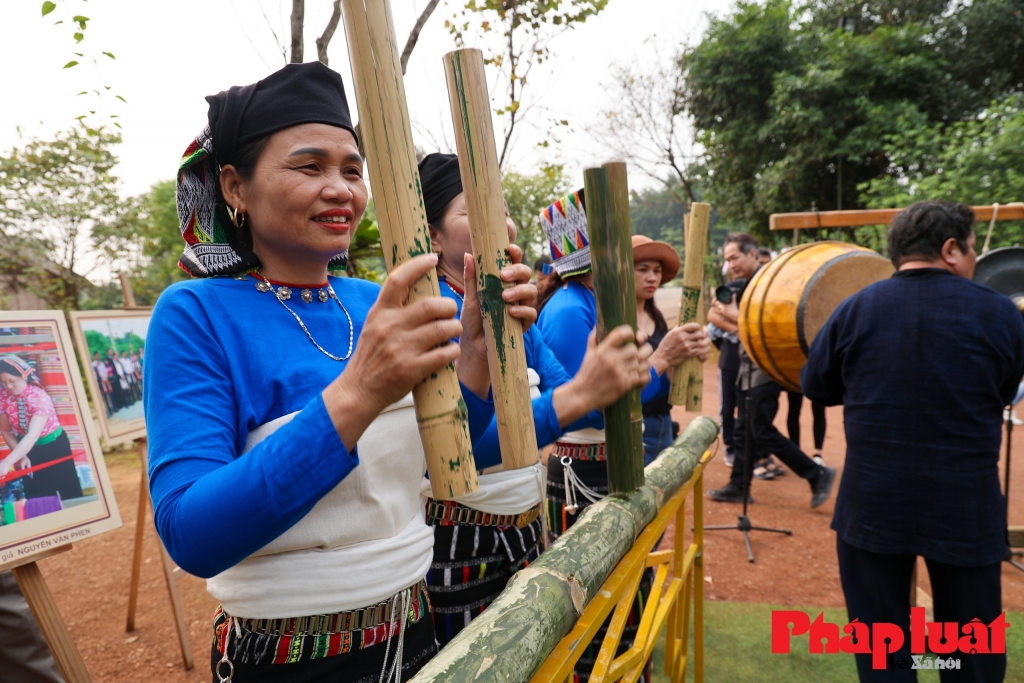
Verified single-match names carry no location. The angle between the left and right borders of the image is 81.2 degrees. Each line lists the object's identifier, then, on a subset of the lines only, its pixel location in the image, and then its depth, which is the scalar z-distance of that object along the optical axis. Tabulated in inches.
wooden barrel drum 145.0
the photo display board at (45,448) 89.3
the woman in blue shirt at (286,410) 32.5
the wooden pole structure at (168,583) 133.6
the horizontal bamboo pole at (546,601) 33.9
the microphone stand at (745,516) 179.8
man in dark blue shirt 90.4
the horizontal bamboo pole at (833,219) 167.8
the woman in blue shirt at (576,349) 91.5
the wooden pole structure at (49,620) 83.7
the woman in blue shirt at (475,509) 73.0
